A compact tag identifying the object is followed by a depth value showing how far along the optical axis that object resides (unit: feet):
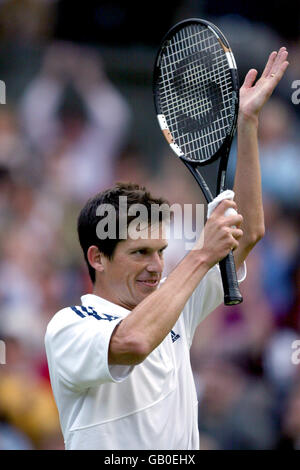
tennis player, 20.08
